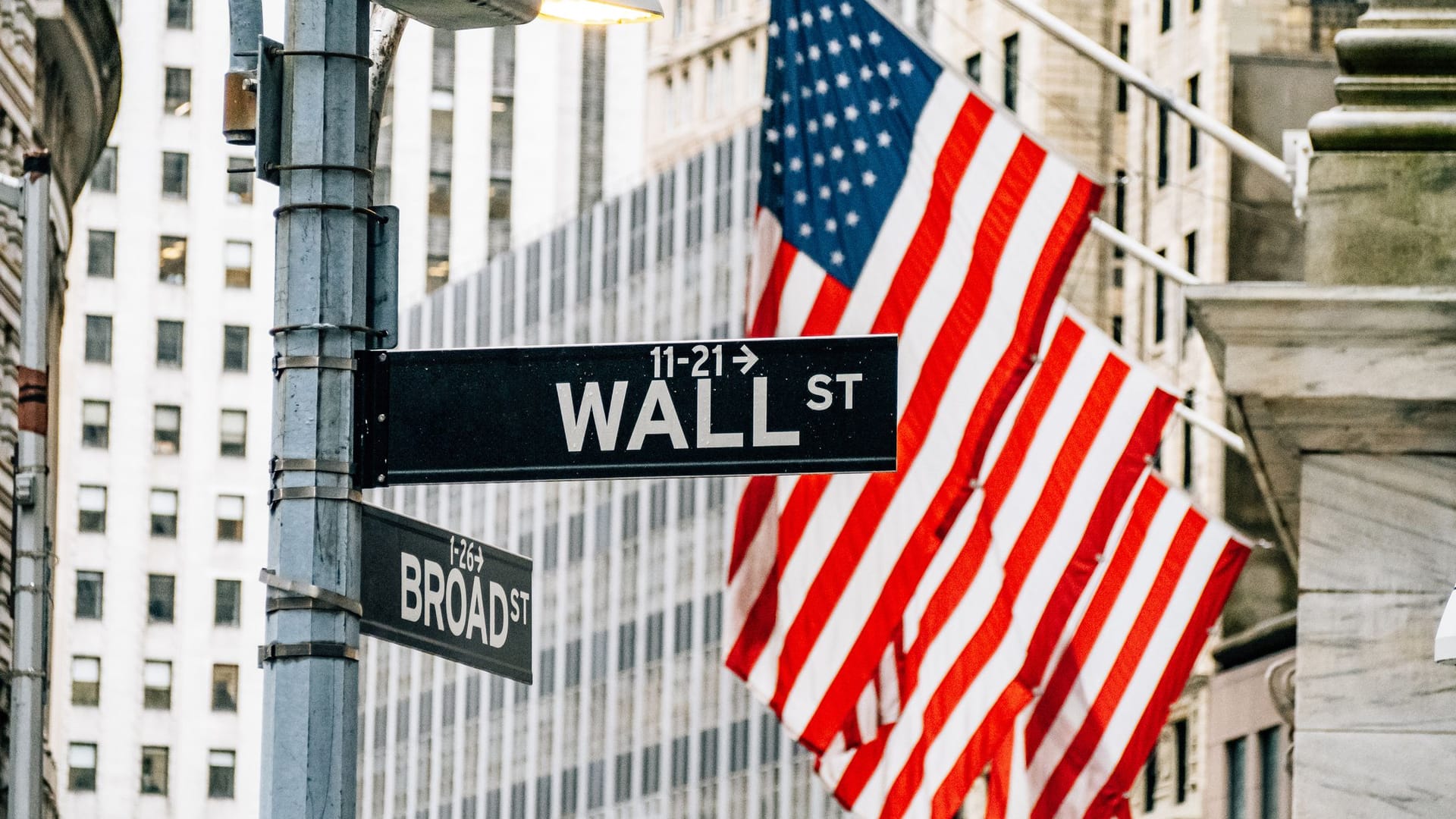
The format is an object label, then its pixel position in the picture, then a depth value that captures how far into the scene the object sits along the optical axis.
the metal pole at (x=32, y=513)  30.03
